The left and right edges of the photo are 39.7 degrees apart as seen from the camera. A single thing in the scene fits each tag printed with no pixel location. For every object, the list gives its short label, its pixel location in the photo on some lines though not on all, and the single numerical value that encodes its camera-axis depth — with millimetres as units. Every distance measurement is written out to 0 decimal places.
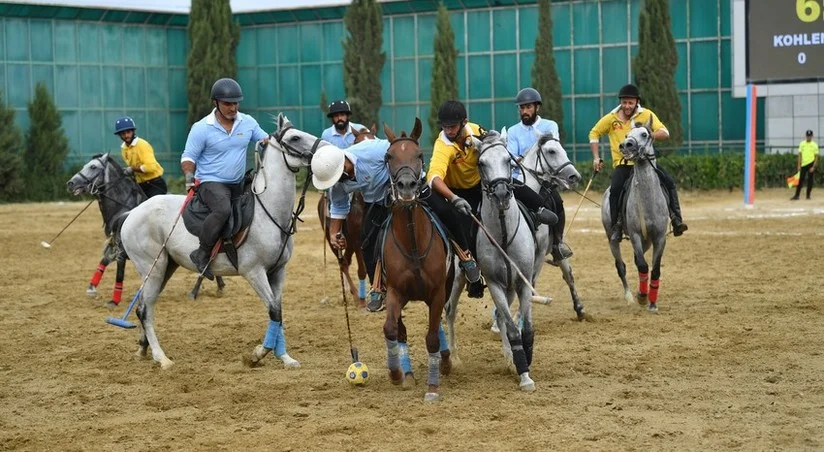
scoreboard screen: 30547
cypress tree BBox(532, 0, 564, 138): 40188
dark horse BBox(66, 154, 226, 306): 16234
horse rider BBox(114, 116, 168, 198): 16156
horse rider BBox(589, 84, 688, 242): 14633
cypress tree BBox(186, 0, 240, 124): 43781
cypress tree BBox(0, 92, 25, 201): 38938
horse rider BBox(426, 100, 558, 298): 9789
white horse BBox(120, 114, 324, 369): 11250
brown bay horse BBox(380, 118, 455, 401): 9492
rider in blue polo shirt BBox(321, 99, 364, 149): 15164
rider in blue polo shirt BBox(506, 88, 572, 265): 12961
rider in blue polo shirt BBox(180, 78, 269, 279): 11211
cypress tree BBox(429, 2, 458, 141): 41750
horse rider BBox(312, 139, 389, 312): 10227
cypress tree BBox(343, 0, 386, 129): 42500
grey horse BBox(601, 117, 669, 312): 14188
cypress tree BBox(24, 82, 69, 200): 40500
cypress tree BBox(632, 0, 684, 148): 37500
